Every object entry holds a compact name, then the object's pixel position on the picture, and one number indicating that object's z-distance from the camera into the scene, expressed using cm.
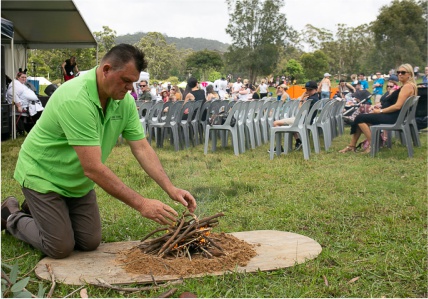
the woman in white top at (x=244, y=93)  1948
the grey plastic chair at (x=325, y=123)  999
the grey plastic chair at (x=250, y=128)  1062
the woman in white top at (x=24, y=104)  1233
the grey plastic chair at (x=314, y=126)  930
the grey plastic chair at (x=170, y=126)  1027
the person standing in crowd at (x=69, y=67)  1606
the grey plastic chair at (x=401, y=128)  853
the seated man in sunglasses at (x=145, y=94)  1315
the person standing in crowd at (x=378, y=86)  1734
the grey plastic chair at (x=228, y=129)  950
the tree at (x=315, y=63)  4700
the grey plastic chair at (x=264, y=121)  1157
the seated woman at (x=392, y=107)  861
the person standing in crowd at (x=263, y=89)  2412
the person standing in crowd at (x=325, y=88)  1884
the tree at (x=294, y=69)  4531
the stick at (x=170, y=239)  344
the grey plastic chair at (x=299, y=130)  872
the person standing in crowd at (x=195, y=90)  1184
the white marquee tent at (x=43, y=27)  1449
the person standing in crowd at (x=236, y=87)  2104
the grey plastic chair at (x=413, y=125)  886
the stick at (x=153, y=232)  364
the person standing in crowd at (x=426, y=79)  1493
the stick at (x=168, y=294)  286
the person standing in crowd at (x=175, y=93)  1395
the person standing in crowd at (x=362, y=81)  1945
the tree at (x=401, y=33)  3384
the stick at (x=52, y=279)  291
